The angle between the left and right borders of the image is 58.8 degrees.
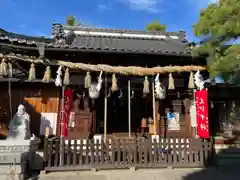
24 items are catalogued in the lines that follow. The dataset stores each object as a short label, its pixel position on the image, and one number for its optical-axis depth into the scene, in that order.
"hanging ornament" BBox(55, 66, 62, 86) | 7.75
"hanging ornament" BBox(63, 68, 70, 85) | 7.69
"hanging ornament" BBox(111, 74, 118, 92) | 7.90
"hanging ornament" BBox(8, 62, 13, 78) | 7.53
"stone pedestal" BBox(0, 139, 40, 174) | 6.92
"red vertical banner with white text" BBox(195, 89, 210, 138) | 7.97
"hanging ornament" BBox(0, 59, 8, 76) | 6.86
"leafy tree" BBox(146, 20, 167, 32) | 27.50
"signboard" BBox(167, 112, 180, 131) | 9.98
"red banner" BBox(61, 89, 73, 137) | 7.73
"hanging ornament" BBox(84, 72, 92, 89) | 7.84
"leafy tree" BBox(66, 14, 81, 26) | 28.97
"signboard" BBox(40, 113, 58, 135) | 9.63
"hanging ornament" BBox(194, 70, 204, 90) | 8.48
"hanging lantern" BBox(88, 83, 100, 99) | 8.62
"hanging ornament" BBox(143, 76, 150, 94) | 8.16
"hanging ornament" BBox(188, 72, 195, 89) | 8.45
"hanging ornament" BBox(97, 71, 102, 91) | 8.16
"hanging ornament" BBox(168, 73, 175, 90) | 8.25
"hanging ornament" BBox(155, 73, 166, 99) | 8.47
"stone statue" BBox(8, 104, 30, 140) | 7.82
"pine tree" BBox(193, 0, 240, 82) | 4.87
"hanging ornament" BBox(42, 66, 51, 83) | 7.44
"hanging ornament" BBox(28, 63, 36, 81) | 7.31
